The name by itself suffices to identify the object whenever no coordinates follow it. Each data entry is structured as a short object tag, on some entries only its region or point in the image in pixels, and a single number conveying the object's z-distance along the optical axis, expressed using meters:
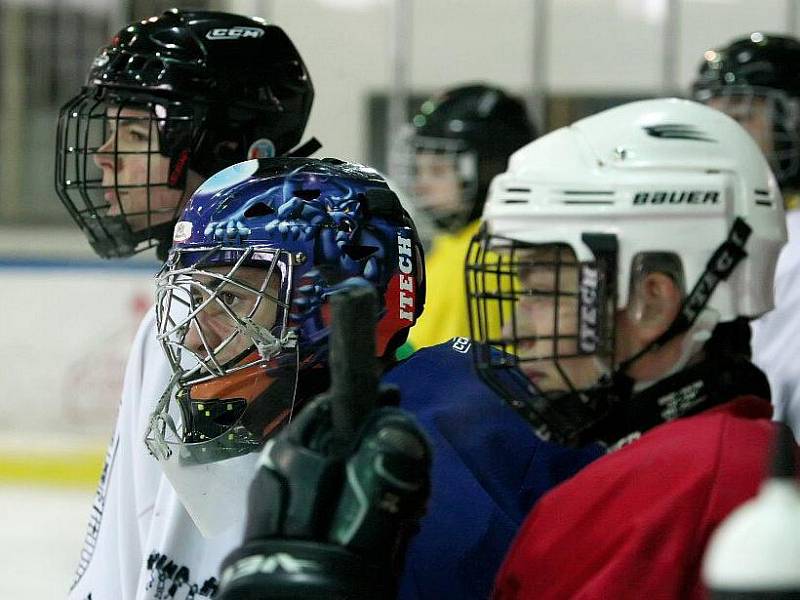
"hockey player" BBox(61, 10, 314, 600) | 7.34
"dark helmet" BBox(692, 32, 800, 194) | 8.13
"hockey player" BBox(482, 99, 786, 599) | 6.77
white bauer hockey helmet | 6.79
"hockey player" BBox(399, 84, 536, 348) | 10.78
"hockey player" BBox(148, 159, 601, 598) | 6.81
